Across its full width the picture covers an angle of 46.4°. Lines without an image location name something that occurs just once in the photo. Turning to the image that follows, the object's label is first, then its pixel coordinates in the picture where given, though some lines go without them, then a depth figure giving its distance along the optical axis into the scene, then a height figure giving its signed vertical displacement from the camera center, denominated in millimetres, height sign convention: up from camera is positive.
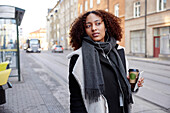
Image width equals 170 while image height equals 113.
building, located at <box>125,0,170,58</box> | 18547 +2093
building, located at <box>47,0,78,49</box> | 50344 +8900
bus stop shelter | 9234 +350
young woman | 1720 -179
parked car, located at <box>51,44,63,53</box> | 36156 -11
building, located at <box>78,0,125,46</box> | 25664 +6213
